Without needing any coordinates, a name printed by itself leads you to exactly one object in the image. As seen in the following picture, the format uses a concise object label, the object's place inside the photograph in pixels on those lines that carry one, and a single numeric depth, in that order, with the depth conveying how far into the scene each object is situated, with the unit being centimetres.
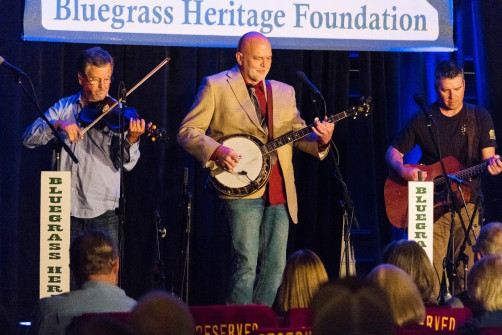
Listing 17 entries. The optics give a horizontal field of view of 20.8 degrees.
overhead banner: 1039
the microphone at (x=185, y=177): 939
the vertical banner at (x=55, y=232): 867
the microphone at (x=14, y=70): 875
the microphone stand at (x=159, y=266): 939
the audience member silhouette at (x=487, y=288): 601
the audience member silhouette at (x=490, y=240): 823
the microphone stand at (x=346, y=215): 921
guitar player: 1065
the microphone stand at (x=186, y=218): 935
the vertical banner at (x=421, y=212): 927
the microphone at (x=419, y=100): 953
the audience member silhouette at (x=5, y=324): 411
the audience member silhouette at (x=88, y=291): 596
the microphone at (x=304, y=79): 911
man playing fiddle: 950
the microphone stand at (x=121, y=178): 897
